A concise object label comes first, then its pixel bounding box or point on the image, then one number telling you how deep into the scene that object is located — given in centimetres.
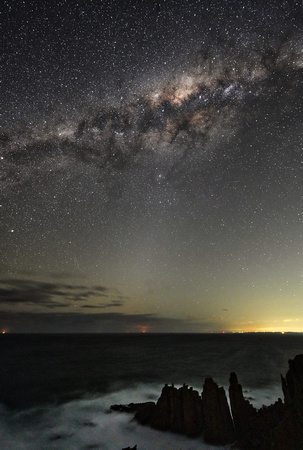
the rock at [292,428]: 1544
